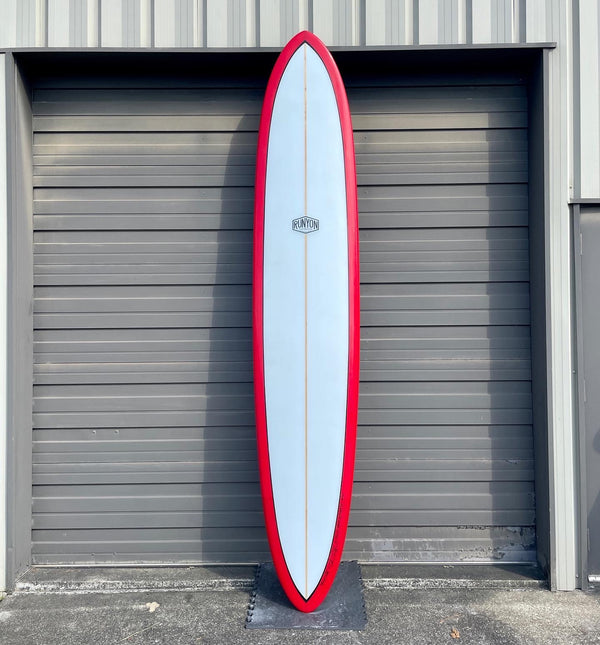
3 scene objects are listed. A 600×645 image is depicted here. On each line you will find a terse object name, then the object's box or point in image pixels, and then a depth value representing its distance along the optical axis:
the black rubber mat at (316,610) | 2.21
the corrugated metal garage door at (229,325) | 2.70
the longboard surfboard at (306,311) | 2.40
